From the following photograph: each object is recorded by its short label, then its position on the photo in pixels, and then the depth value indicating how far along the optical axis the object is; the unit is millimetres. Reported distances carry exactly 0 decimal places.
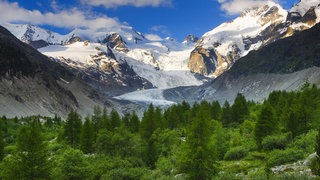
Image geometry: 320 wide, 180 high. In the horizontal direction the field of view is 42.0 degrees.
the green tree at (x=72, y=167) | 48562
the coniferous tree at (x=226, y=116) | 103312
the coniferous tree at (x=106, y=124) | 96338
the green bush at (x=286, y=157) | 42531
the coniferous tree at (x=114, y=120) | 104062
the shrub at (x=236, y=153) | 55562
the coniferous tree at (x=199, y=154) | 43469
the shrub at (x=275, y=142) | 53031
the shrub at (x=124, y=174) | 50281
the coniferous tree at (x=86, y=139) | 83875
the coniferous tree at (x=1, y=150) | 68262
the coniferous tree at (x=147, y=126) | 89500
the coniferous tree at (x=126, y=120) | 113725
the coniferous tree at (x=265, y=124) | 57938
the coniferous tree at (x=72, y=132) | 96050
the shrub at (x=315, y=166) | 28562
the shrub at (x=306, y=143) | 43547
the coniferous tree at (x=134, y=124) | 106012
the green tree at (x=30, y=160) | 42781
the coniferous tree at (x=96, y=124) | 92988
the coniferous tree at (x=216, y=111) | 111275
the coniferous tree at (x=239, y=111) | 102212
